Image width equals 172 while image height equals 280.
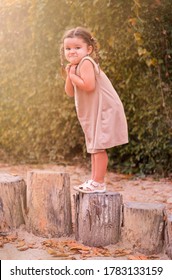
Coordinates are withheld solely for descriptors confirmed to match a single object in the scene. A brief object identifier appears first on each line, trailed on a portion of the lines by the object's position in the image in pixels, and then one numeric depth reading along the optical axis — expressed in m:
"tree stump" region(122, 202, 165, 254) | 4.13
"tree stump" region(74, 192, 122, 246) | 4.23
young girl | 4.10
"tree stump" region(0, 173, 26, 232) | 4.51
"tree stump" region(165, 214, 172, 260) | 4.07
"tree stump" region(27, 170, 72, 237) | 4.39
